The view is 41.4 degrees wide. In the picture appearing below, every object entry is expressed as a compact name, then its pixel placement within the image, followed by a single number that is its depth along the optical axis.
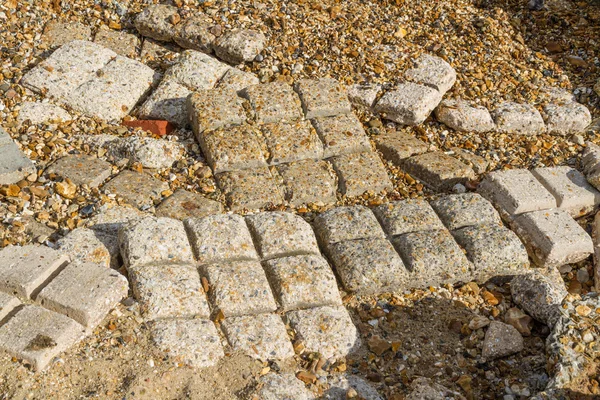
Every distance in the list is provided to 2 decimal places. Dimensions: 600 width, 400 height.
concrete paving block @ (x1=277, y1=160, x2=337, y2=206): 4.52
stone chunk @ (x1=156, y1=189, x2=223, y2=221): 4.36
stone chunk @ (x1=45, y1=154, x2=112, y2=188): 4.45
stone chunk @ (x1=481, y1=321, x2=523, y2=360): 3.72
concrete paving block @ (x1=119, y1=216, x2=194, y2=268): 3.77
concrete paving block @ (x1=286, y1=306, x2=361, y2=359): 3.61
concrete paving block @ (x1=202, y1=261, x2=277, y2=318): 3.70
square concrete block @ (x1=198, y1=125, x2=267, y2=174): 4.61
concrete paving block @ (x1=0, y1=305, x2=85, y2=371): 3.25
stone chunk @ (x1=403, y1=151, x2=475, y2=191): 4.77
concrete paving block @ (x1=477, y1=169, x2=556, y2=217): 4.51
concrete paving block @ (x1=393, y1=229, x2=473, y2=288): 4.02
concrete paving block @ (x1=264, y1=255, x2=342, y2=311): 3.79
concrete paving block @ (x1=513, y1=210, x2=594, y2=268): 4.28
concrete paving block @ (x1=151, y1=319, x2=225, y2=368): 3.41
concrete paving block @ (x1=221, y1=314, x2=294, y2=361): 3.52
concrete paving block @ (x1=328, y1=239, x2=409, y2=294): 3.96
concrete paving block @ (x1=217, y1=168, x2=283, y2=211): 4.44
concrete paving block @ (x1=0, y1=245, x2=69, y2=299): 3.51
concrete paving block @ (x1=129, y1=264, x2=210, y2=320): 3.60
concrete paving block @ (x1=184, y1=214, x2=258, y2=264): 3.90
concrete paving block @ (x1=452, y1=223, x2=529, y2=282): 4.11
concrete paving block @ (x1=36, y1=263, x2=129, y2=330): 3.45
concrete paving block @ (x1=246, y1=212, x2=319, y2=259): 4.01
